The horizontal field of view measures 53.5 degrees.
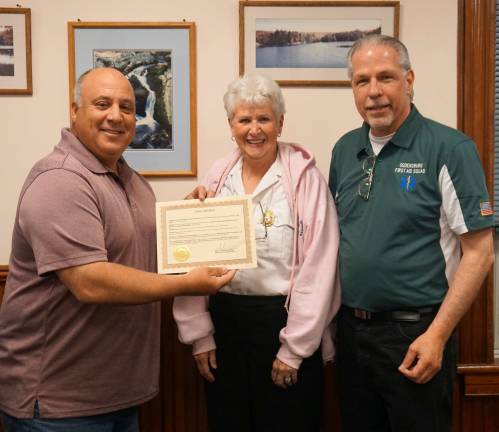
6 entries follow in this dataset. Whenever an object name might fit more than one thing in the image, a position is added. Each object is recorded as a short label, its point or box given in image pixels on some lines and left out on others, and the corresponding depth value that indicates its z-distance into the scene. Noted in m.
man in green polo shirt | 1.54
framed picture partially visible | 2.15
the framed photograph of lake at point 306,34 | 2.15
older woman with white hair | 1.68
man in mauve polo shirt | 1.35
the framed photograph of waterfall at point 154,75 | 2.15
